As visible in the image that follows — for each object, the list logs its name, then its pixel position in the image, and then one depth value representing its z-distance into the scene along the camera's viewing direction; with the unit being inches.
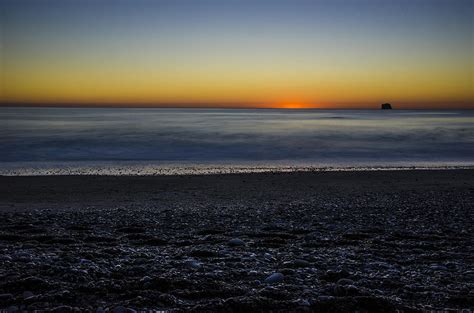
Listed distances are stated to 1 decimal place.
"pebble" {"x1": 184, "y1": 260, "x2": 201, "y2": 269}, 208.4
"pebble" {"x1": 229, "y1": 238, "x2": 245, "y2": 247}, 256.7
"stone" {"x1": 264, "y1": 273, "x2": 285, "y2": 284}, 188.4
